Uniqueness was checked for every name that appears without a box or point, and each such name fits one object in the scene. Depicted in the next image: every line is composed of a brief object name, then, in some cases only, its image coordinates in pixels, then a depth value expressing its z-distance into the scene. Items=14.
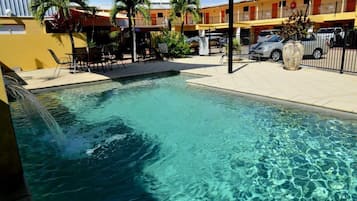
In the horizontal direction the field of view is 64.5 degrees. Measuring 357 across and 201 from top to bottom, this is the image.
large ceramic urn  10.82
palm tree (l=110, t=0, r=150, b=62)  14.81
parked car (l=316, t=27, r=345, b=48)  16.23
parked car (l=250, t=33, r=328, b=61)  14.66
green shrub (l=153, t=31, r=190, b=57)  17.09
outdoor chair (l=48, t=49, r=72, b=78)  11.97
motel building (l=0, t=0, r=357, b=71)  13.02
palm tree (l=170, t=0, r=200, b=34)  21.33
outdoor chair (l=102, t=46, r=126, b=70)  14.52
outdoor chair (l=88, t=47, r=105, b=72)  11.48
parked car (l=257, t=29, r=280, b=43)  25.93
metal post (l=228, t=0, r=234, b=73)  9.76
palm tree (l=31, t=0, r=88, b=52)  11.07
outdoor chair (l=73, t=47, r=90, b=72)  11.45
